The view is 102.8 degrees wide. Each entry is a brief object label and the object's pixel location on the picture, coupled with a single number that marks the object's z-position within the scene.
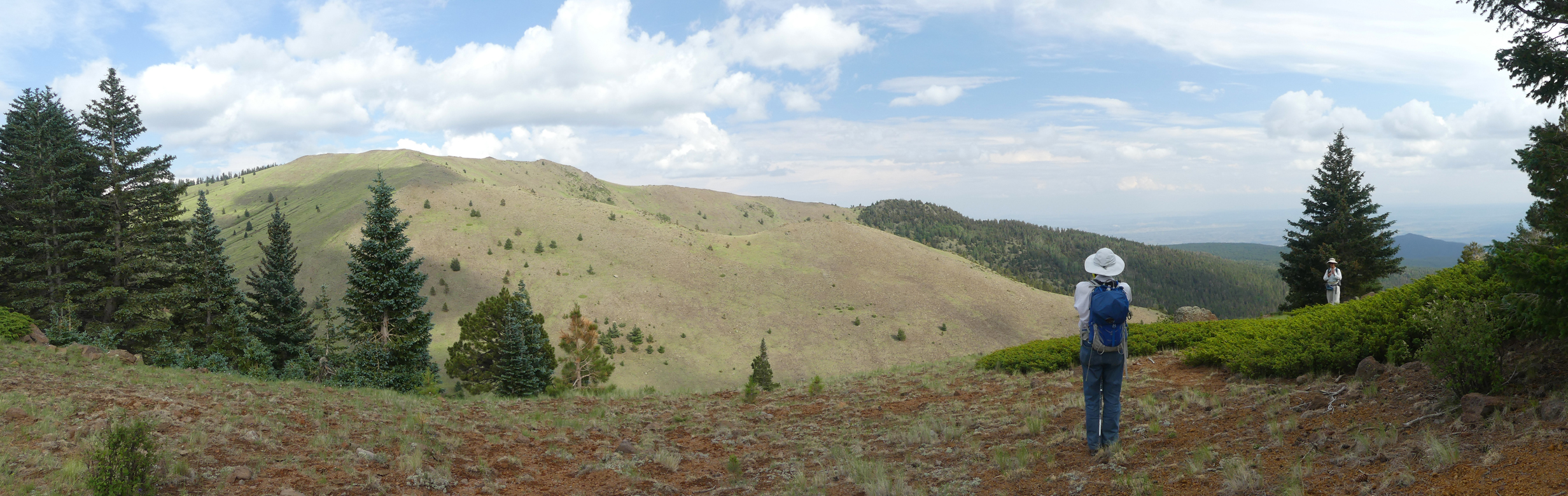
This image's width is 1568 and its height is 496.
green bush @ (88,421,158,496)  6.12
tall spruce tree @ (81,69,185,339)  30.20
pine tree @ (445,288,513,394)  36.59
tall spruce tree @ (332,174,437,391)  23.38
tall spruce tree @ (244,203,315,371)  35.50
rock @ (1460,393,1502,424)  5.84
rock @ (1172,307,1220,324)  27.37
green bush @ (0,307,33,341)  17.56
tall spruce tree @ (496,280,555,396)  24.72
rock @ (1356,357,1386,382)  8.39
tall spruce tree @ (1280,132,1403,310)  31.98
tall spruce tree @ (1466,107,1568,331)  5.70
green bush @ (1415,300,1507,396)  6.12
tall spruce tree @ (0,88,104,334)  28.03
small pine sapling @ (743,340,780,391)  30.10
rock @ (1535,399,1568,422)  5.29
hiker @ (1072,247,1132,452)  7.50
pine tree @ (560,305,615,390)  38.72
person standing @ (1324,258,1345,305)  20.12
